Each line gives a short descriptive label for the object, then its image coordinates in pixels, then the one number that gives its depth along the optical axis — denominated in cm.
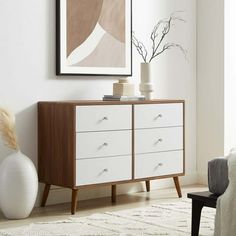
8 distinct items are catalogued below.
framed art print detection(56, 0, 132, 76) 575
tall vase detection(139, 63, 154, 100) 607
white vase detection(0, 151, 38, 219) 506
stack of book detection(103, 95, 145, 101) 568
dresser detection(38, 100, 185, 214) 529
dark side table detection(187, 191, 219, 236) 409
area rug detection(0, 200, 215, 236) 457
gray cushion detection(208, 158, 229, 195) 403
